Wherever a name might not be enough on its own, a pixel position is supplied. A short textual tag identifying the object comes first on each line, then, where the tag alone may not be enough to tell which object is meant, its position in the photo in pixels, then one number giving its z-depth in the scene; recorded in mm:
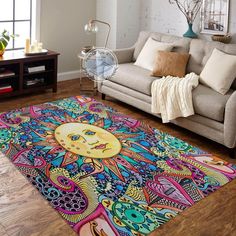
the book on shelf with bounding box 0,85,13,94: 4230
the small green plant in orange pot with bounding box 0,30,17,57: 4224
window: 4672
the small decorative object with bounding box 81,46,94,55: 4589
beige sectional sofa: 3164
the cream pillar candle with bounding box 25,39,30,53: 4441
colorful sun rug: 2357
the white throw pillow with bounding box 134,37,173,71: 4133
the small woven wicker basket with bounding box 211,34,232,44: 4231
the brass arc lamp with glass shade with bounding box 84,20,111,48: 4330
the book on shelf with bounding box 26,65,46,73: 4453
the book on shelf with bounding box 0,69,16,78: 4184
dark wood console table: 4254
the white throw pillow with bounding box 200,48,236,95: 3443
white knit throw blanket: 3404
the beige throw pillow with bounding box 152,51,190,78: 3863
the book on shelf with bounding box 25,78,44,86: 4511
